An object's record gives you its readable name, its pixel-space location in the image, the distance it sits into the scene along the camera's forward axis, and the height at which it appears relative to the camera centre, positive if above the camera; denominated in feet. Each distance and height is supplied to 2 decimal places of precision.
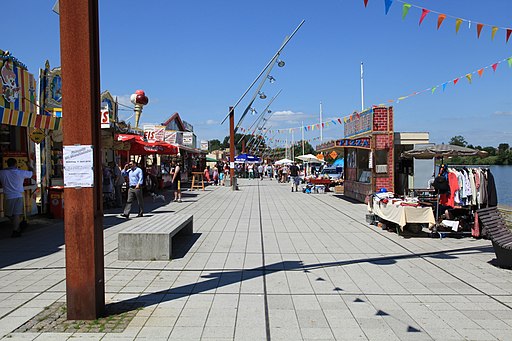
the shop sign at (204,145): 192.83 +10.93
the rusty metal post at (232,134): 98.02 +8.01
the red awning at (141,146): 61.88 +3.66
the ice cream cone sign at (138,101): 90.89 +14.26
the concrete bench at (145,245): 25.75 -4.16
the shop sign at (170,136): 100.48 +7.73
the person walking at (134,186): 44.62 -1.40
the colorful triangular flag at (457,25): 34.04 +10.50
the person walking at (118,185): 54.95 -1.57
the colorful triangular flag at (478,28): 33.73 +10.19
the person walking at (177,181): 62.75 -1.64
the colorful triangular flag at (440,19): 33.86 +10.98
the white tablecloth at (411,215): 33.78 -3.61
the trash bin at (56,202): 43.60 -2.78
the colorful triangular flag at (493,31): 33.50 +9.91
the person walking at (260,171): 164.76 -0.77
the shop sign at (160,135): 99.09 +7.90
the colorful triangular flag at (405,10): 32.71 +11.32
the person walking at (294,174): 89.97 -1.03
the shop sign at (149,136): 88.29 +7.05
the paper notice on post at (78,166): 16.11 +0.23
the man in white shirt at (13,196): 33.40 -1.68
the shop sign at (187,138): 123.29 +8.82
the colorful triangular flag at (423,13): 33.55 +11.35
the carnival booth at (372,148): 57.36 +2.50
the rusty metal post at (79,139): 15.99 +1.20
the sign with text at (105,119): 53.26 +6.22
